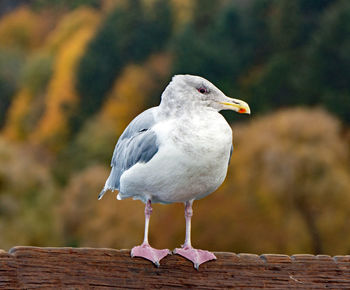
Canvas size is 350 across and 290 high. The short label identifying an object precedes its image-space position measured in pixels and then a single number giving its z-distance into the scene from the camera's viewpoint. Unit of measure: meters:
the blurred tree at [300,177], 38.75
